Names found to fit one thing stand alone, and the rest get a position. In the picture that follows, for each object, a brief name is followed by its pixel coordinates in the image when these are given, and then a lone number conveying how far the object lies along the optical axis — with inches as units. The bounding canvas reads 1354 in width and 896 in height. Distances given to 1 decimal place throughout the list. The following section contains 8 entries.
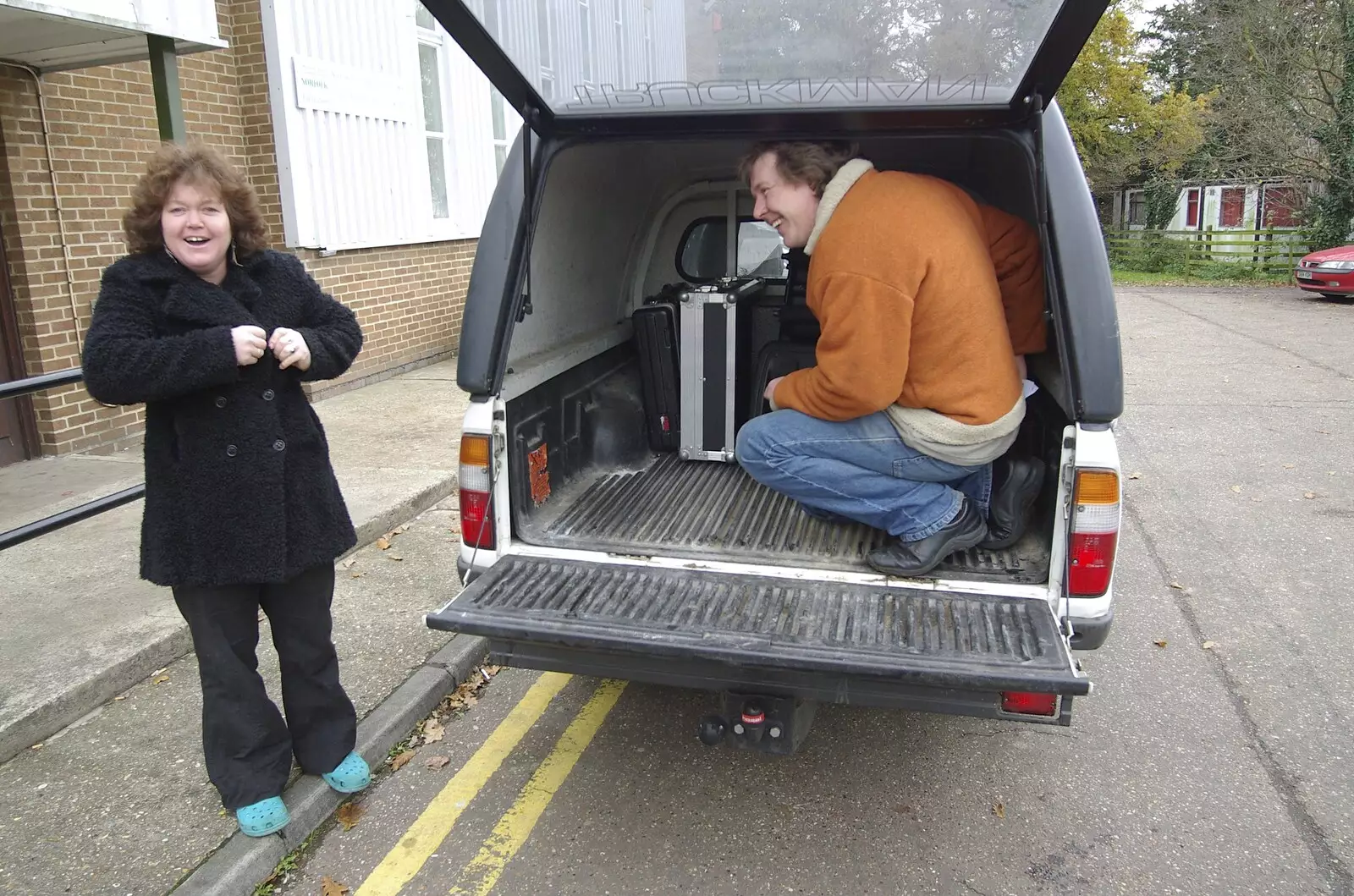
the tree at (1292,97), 837.8
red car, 666.8
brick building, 234.7
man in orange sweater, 115.3
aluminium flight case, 188.5
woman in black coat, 99.7
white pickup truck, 100.3
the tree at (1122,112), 1126.4
